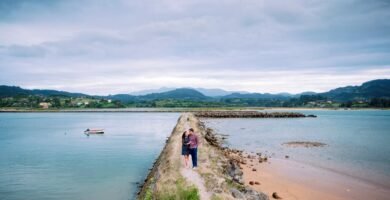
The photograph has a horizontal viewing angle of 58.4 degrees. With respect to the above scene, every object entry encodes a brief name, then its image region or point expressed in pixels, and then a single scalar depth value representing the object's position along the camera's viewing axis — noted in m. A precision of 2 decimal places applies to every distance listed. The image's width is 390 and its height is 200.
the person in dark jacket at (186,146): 19.86
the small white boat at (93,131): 72.38
